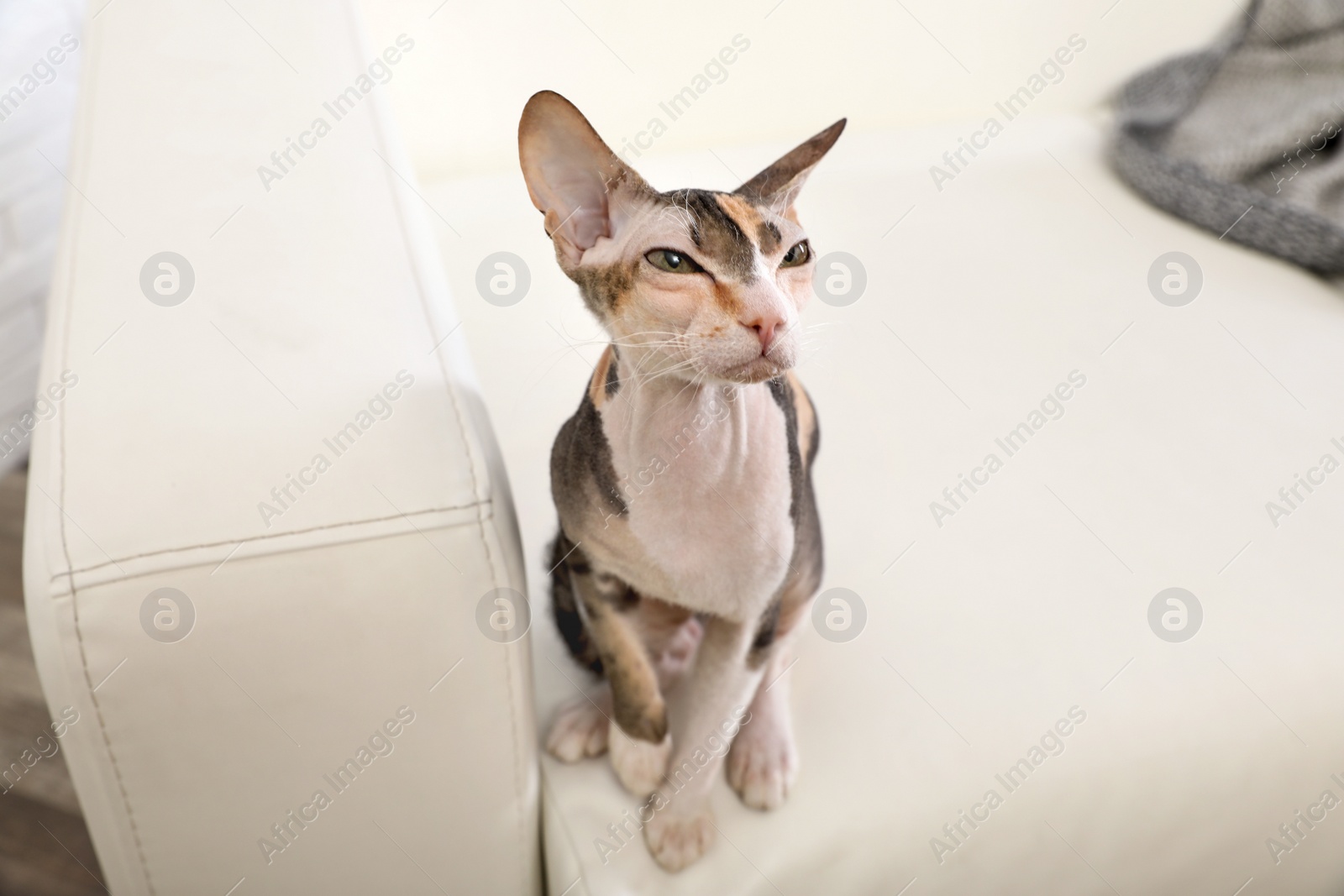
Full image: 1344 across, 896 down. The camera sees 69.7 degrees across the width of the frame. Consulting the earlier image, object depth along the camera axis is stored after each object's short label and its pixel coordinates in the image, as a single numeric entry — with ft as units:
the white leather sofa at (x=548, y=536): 1.72
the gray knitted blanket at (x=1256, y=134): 3.87
